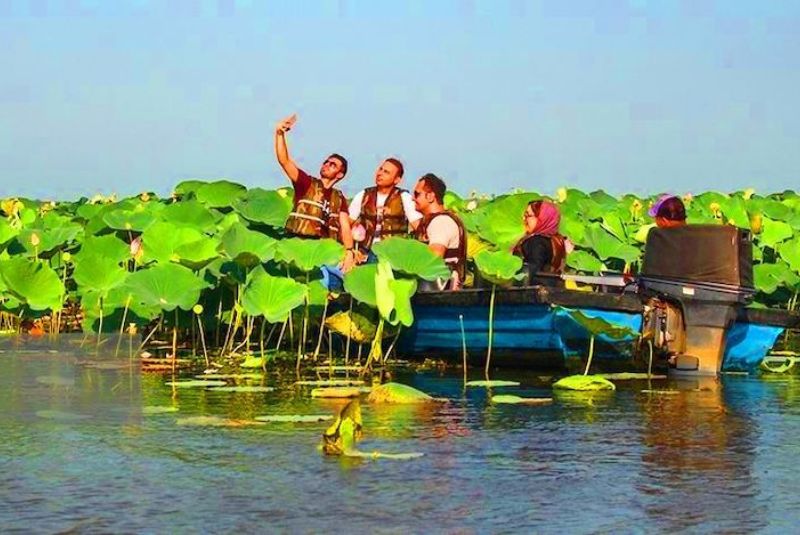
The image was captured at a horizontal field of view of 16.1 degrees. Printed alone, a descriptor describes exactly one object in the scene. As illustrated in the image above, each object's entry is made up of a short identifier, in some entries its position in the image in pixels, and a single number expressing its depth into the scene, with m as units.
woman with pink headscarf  16.16
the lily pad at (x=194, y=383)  14.33
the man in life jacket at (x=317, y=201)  17.62
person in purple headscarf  16.18
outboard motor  15.30
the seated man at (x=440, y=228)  16.46
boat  15.26
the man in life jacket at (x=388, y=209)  17.28
